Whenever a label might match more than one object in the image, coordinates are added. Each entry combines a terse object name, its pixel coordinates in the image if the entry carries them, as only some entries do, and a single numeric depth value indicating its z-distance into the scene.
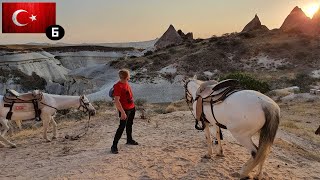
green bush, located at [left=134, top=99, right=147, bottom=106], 11.88
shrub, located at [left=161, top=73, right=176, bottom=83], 20.93
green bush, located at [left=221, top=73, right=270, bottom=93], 14.55
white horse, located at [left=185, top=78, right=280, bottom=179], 3.70
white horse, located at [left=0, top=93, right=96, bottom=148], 5.97
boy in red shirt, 4.74
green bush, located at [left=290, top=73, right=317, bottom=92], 18.10
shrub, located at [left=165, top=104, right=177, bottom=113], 9.79
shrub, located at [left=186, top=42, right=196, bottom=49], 32.04
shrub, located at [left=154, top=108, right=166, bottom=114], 9.90
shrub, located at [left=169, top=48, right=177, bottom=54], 31.15
